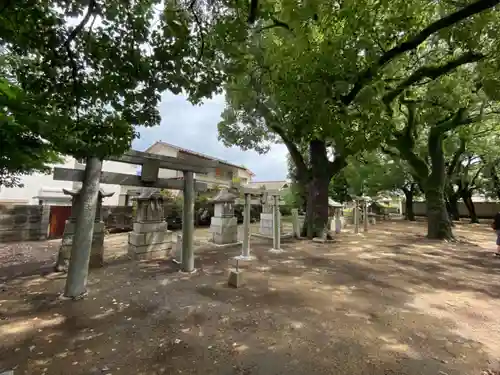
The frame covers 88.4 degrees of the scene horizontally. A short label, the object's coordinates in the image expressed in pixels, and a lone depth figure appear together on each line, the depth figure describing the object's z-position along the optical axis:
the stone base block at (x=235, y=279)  5.28
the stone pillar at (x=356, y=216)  14.13
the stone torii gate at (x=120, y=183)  4.61
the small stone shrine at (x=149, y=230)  7.54
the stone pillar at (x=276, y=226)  9.01
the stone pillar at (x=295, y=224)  11.98
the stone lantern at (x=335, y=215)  14.52
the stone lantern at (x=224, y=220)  10.22
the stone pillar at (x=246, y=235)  7.79
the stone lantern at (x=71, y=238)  6.20
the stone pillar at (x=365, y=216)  15.41
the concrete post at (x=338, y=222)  14.71
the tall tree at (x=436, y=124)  9.57
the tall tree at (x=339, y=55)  4.40
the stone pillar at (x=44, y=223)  10.92
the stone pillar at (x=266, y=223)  12.42
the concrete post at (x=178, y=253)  7.21
